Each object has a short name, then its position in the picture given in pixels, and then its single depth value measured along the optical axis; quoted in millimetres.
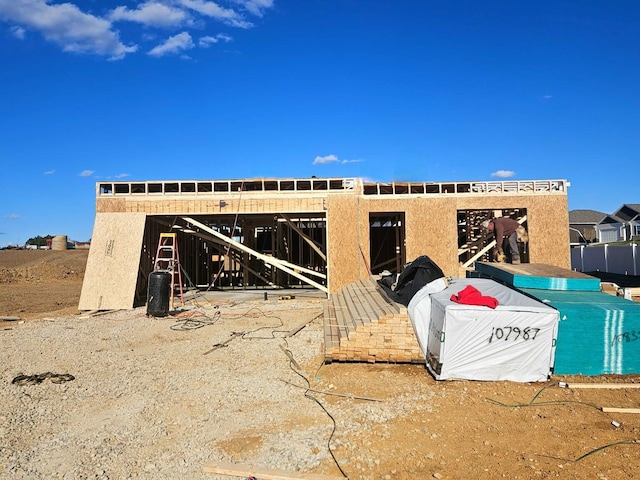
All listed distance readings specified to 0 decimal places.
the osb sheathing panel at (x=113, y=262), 14328
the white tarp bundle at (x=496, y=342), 6328
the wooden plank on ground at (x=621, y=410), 5141
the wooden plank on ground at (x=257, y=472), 3775
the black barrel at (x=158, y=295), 12453
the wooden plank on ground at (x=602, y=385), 6047
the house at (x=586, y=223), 48750
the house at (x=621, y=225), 42406
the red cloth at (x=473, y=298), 6379
